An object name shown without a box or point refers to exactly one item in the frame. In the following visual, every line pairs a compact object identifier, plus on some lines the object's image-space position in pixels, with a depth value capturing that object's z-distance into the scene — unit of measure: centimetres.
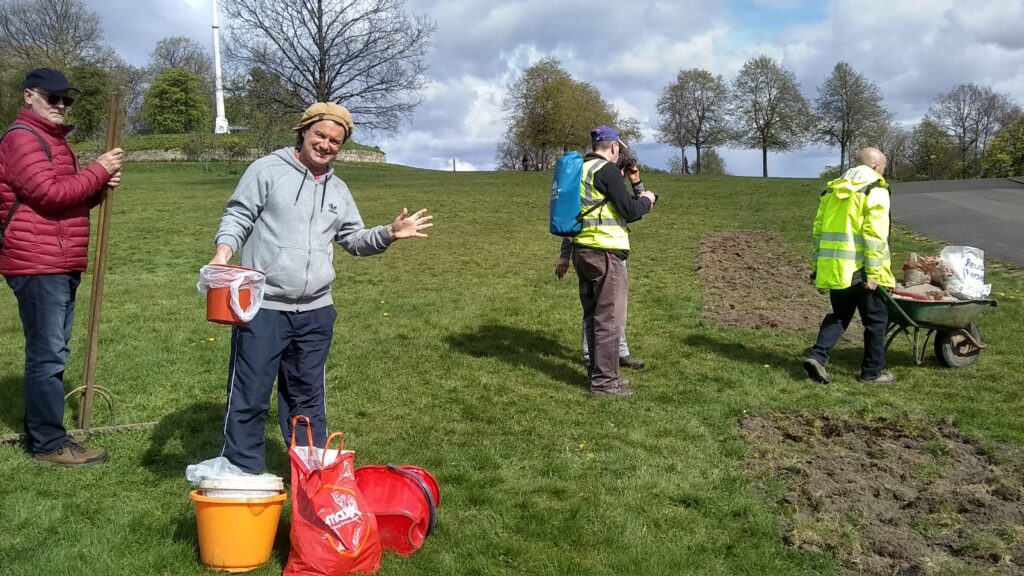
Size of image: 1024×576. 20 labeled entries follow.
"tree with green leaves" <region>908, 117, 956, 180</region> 5475
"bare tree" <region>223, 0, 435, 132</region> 3578
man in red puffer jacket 439
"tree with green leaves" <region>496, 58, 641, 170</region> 5231
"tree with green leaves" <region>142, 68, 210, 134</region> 5178
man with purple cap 627
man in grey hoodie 389
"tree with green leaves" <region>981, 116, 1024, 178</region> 4538
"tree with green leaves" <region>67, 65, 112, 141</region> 4278
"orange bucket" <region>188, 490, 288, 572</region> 340
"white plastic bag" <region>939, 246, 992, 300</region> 721
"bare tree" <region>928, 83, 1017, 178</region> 5494
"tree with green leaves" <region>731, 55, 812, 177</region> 5378
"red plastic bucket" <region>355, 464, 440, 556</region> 373
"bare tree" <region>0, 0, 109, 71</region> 4797
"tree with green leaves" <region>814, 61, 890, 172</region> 5241
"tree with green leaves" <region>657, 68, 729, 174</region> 5672
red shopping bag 332
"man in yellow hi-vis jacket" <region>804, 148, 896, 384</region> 661
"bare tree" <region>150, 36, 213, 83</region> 6494
